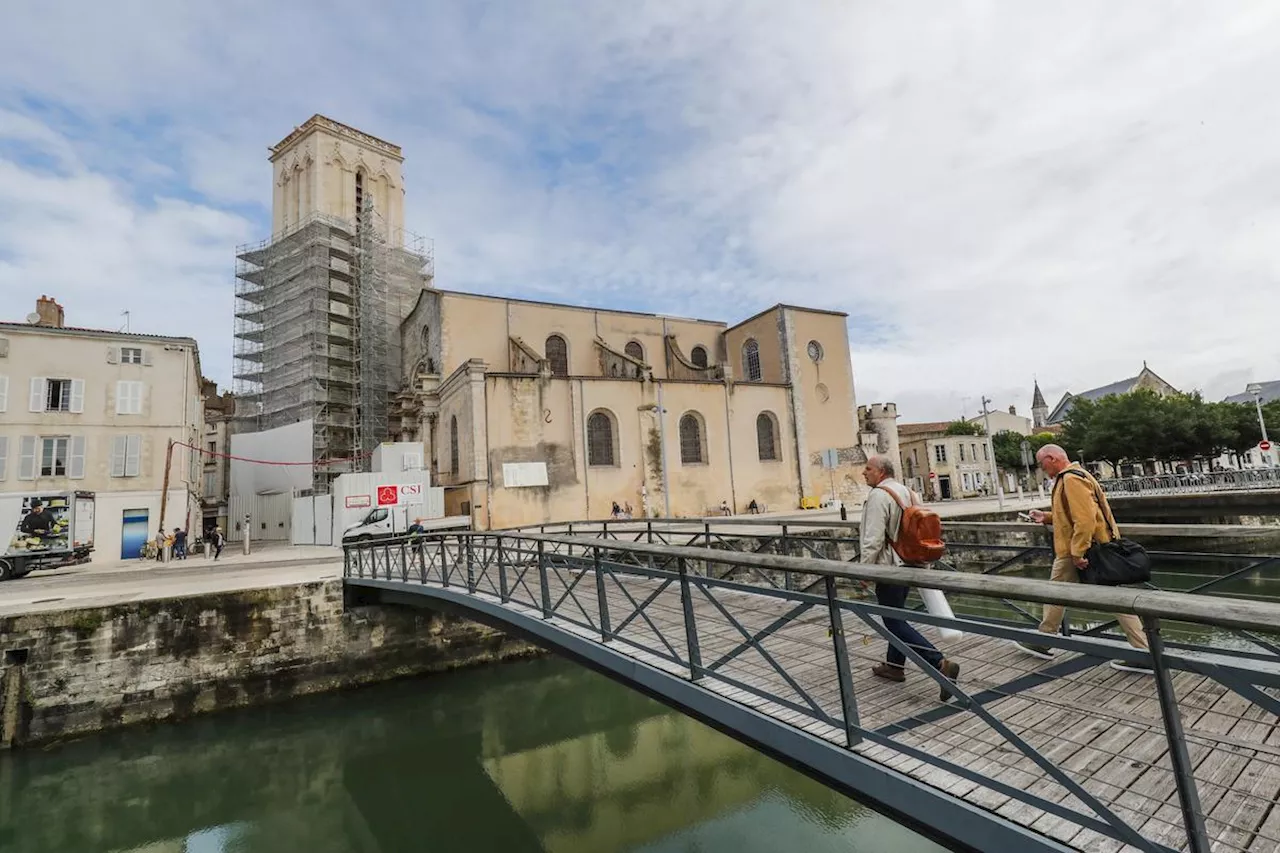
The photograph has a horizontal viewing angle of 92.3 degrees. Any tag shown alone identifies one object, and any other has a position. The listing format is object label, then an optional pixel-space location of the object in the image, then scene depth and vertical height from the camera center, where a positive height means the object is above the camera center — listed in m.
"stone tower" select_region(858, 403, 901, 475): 31.14 +3.25
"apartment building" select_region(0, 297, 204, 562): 18.59 +3.80
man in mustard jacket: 3.81 -0.36
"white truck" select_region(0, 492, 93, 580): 16.31 +0.33
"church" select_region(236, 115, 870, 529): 23.19 +6.04
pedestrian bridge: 2.12 -1.29
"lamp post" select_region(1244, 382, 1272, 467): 30.11 +3.40
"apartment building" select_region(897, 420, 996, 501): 46.78 +1.37
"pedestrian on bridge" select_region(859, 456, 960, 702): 3.85 -0.31
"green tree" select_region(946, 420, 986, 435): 54.56 +4.59
